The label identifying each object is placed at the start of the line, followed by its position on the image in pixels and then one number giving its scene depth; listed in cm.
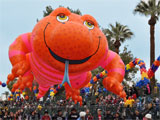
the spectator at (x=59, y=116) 1044
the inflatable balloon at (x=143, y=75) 1319
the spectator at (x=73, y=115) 842
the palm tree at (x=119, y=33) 2952
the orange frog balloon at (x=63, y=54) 886
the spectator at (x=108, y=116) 1195
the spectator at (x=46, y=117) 1025
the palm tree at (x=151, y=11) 2328
